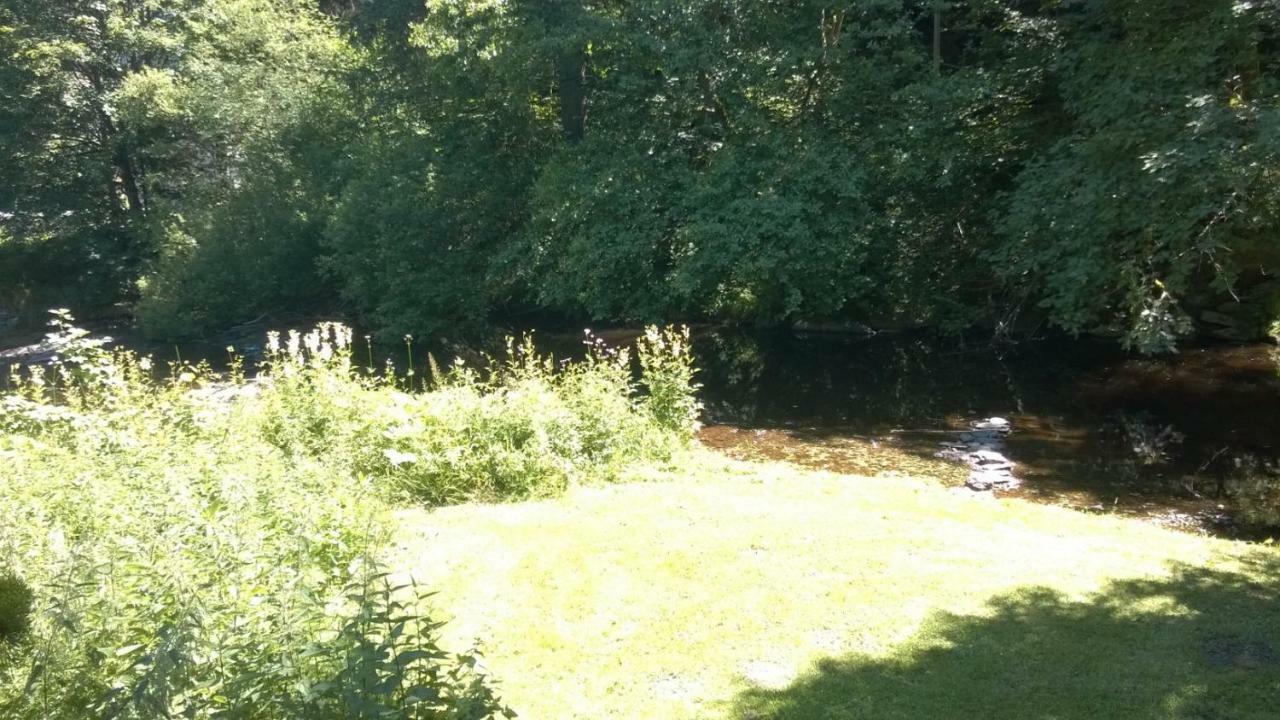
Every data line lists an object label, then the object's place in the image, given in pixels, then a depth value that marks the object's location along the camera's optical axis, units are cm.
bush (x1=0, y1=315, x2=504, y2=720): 327
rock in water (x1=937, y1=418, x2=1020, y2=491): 1027
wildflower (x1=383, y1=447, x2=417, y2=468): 775
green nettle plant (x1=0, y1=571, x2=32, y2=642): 401
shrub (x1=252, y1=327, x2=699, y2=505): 796
